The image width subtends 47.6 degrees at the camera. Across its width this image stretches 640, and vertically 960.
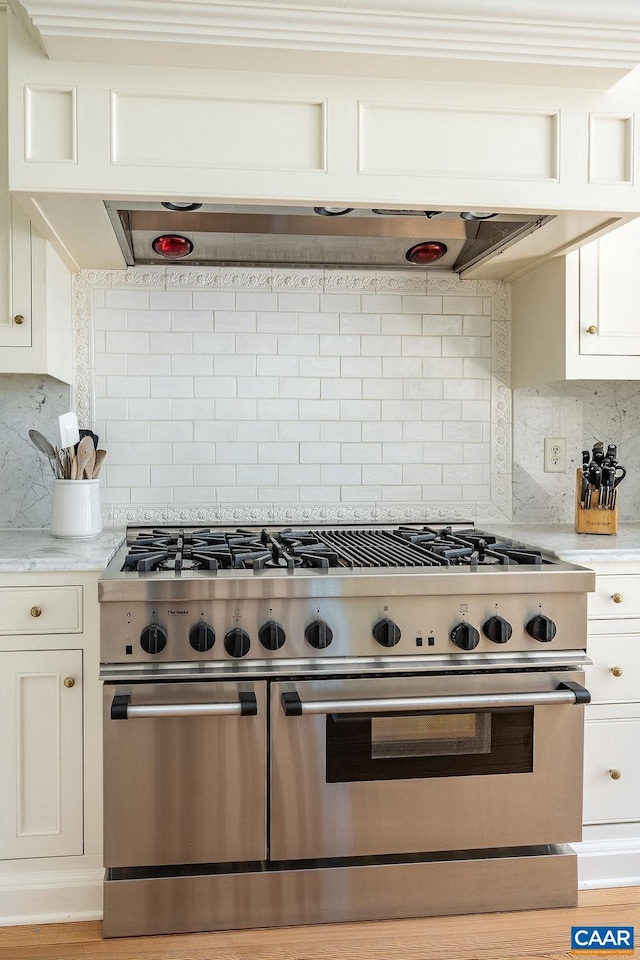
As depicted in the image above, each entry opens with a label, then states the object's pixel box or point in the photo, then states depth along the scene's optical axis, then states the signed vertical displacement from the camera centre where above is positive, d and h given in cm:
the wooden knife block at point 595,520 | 241 -18
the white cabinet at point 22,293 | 211 +49
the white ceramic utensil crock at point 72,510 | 226 -15
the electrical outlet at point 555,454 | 275 +4
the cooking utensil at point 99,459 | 238 +1
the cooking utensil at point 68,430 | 232 +10
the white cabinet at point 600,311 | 235 +50
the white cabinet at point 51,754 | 191 -77
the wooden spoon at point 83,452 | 230 +3
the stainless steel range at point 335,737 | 182 -71
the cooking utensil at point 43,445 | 230 +5
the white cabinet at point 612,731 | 210 -77
